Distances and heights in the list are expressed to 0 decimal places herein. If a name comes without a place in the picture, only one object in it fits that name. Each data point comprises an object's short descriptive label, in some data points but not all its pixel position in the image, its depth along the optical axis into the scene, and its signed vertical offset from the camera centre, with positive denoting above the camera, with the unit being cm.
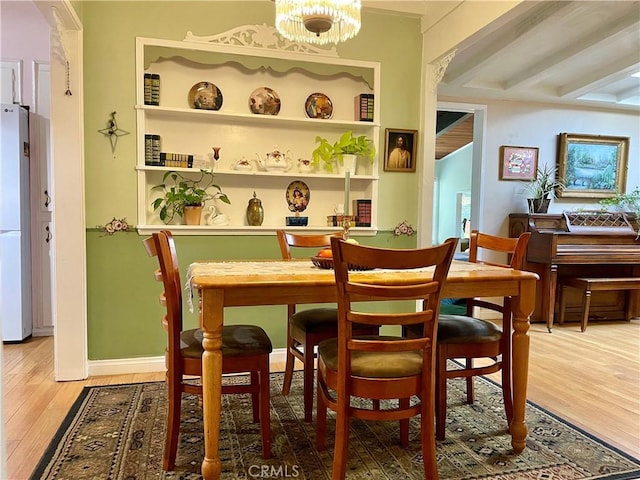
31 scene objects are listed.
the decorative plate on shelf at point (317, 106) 330 +72
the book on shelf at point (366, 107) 330 +72
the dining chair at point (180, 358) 172 -60
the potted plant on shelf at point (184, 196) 295 +4
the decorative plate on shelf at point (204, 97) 308 +72
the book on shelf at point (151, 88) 291 +72
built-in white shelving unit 298 +58
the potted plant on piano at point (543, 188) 461 +22
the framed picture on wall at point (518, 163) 470 +49
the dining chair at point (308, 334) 217 -63
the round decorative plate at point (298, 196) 335 +6
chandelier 191 +82
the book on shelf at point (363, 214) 333 -6
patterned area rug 178 -105
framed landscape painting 485 +51
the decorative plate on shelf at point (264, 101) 319 +72
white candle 189 +6
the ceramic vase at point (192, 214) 298 -8
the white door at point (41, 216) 378 -14
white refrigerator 353 -18
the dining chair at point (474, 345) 198 -60
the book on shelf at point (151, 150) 293 +33
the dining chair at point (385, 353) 144 -51
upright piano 419 -39
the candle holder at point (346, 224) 204 -8
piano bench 417 -70
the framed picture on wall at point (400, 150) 335 +42
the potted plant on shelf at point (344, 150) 315 +39
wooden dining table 157 -33
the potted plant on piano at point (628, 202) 477 +11
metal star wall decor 284 +43
